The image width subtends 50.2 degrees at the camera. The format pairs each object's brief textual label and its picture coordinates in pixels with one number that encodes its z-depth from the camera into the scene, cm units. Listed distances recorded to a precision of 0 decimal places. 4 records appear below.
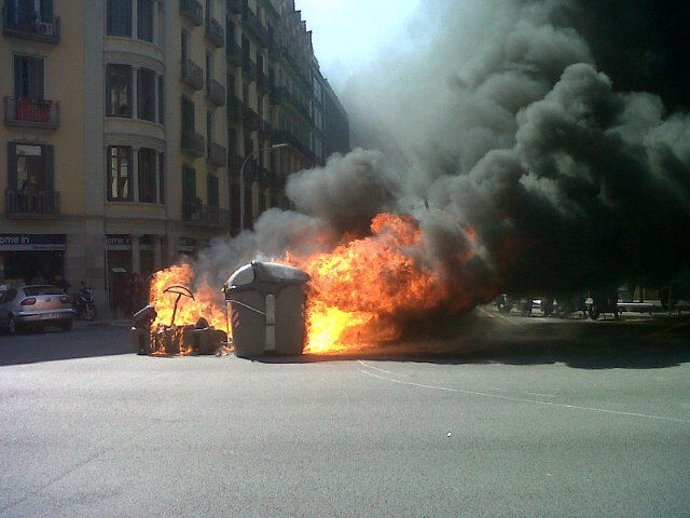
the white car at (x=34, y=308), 2048
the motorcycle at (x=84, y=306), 2591
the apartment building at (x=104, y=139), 2816
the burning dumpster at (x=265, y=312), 1375
